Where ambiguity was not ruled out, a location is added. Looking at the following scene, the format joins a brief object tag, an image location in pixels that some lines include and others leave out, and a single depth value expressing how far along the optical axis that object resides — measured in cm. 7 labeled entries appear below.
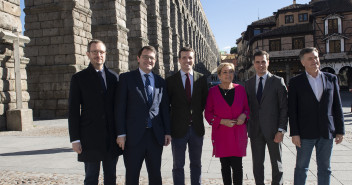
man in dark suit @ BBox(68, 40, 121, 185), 275
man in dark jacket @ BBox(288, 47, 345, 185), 297
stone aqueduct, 854
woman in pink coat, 326
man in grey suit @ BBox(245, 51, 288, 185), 326
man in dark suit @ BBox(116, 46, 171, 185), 286
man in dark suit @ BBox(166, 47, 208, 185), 326
